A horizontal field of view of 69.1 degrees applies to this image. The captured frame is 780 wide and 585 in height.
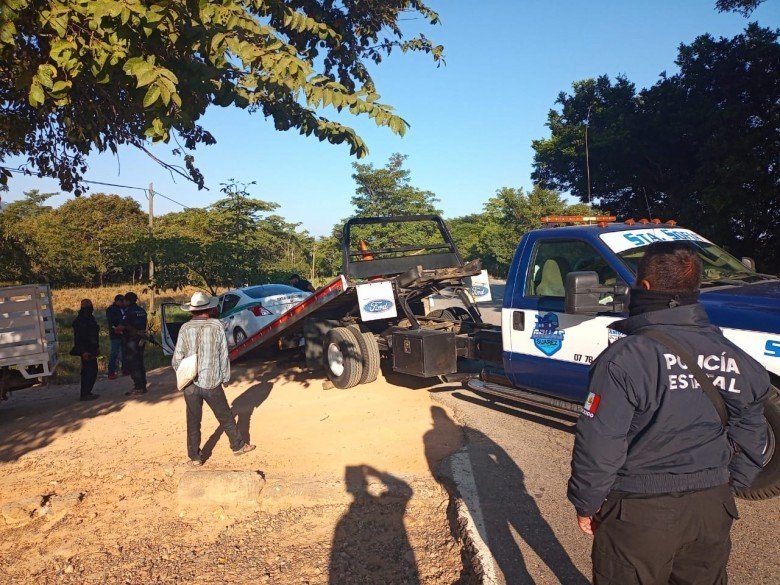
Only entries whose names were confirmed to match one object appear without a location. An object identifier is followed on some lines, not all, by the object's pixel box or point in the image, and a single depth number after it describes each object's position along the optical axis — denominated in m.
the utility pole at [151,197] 23.02
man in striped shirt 5.38
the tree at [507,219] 44.81
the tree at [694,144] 13.45
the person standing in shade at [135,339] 8.99
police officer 1.91
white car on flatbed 11.70
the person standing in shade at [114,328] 10.15
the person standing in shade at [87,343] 8.68
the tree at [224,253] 15.12
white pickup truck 7.89
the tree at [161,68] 3.74
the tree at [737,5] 14.29
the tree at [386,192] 33.25
